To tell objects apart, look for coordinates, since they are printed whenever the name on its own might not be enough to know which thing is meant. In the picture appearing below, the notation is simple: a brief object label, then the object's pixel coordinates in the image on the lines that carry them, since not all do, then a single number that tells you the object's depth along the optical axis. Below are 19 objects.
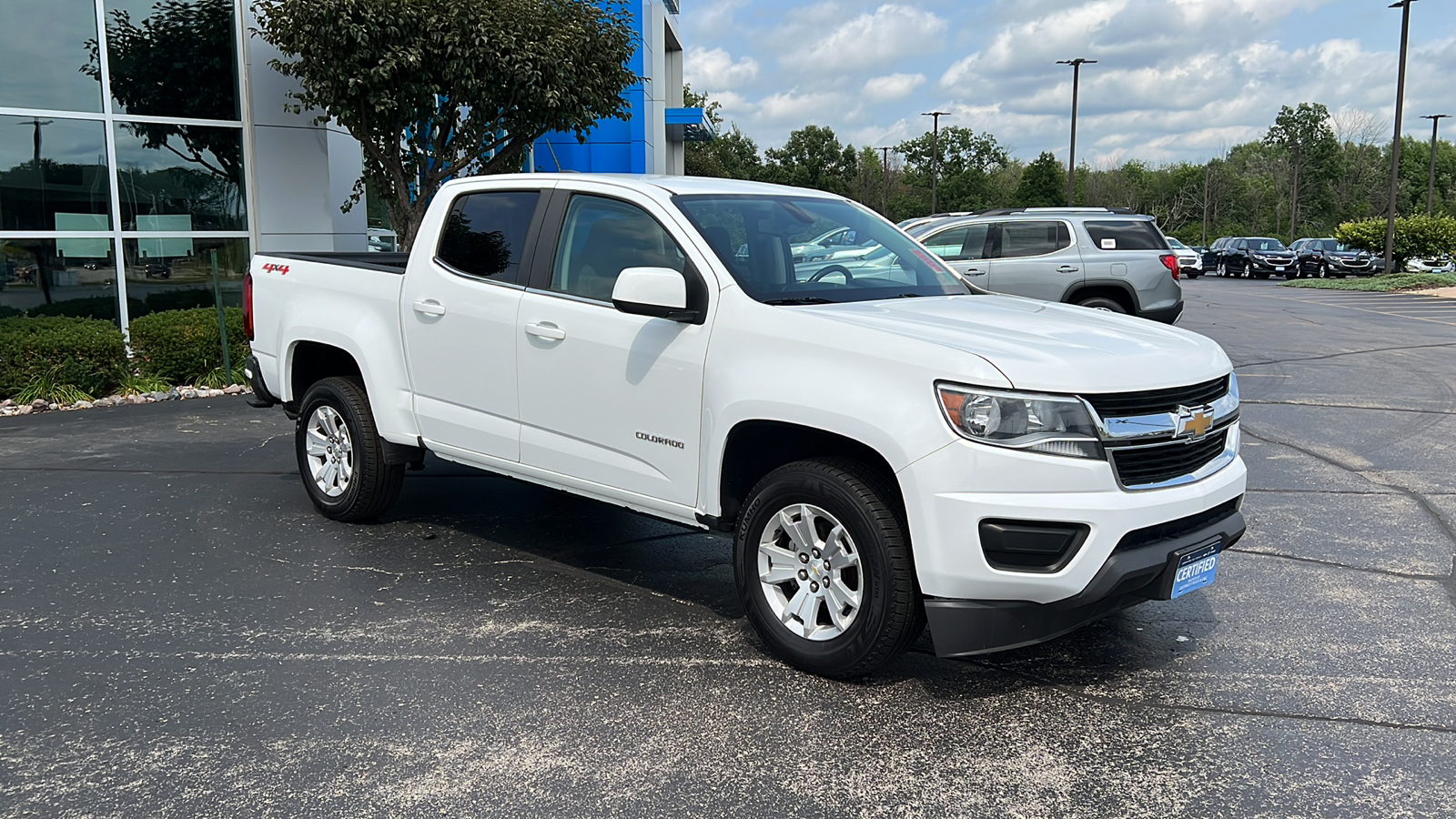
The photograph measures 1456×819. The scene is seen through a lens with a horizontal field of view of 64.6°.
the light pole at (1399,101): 34.06
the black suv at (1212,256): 47.66
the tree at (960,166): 76.81
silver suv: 13.39
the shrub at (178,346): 11.66
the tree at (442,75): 11.89
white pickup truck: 3.78
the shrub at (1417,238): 38.00
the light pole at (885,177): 78.81
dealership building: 12.22
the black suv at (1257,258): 43.41
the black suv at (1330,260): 39.50
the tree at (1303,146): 74.06
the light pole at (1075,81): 47.93
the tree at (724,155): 52.62
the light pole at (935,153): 68.58
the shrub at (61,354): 10.91
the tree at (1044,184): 62.03
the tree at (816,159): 75.81
